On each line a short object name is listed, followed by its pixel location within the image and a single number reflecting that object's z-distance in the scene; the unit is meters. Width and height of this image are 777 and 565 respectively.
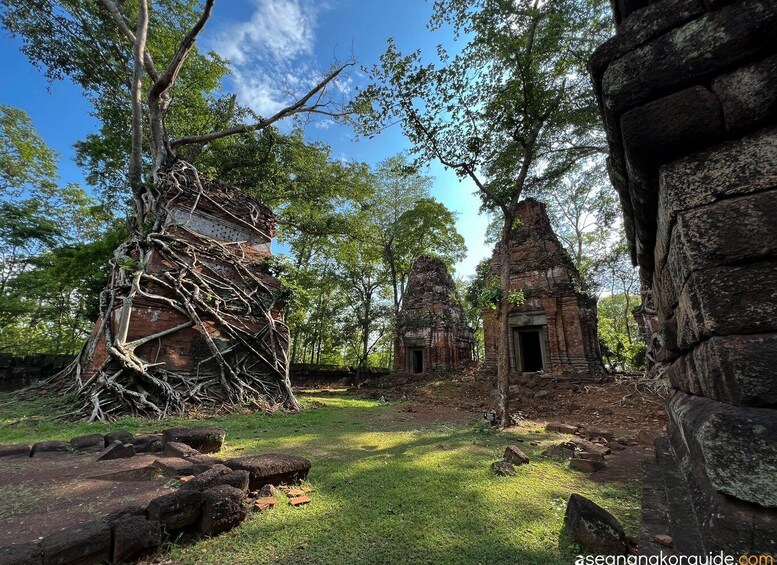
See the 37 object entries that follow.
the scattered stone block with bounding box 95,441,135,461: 3.54
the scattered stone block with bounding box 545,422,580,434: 5.73
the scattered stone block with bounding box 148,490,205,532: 2.00
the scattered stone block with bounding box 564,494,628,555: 1.89
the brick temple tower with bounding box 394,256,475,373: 17.20
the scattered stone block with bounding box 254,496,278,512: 2.46
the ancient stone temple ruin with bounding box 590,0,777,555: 0.98
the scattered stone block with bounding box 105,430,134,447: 3.94
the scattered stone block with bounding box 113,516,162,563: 1.76
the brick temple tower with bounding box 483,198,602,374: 11.59
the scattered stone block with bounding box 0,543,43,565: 1.51
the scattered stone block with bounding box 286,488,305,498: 2.73
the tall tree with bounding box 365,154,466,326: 20.50
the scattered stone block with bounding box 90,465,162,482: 2.92
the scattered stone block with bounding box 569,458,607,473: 3.63
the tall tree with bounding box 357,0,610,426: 7.43
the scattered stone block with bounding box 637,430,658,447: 4.78
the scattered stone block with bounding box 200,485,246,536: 2.10
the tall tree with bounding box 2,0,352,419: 6.38
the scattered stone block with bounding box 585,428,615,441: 5.07
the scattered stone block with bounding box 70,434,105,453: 3.82
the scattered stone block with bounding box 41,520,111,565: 1.61
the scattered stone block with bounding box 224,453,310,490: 2.77
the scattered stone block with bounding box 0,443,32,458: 3.52
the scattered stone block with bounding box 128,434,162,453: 3.85
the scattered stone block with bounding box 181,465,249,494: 2.34
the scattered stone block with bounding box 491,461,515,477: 3.43
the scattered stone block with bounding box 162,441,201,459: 3.56
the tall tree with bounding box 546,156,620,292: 14.78
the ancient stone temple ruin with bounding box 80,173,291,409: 7.07
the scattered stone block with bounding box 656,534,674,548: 1.60
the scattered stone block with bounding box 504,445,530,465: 3.81
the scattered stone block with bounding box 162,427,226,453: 3.95
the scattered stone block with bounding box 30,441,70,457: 3.61
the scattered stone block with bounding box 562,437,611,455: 4.12
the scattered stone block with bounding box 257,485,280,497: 2.67
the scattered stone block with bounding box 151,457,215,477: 3.02
